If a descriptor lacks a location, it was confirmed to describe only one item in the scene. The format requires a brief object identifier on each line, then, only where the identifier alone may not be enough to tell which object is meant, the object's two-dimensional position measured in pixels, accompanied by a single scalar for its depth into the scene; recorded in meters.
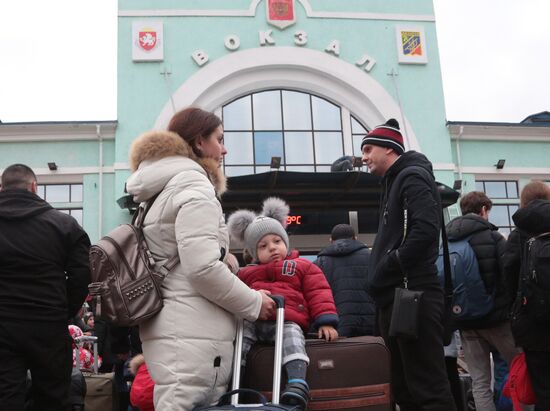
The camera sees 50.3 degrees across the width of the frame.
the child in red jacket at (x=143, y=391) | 3.10
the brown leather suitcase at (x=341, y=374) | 2.99
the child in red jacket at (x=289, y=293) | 2.93
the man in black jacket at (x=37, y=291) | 3.44
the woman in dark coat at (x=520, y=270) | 4.09
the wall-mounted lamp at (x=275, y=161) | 13.74
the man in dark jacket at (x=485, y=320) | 4.80
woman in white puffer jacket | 2.64
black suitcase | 2.49
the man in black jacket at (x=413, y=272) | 3.53
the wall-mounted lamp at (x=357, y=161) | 13.55
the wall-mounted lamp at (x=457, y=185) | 15.20
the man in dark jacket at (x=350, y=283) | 5.70
